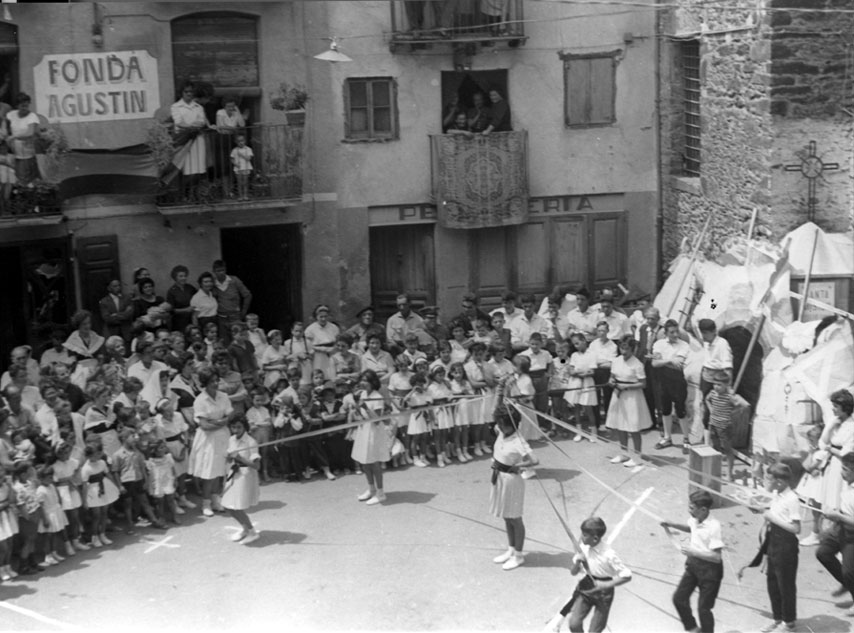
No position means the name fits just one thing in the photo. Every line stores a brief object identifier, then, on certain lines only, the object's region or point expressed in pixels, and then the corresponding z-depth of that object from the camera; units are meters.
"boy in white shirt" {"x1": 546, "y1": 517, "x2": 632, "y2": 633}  10.68
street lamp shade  18.48
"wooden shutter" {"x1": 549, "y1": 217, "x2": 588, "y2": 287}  20.77
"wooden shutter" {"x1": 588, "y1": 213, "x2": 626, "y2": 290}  20.88
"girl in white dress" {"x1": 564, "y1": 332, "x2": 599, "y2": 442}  16.66
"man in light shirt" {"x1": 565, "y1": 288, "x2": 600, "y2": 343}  17.84
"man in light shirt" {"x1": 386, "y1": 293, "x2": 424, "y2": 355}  18.03
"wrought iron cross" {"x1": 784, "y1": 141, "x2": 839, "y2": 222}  17.44
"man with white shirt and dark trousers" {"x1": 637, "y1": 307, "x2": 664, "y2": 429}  16.57
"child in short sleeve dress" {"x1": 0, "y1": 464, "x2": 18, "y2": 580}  12.23
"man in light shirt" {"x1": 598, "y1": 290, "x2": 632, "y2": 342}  17.50
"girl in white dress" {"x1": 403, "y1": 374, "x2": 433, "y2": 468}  15.73
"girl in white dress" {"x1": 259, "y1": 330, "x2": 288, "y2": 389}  16.50
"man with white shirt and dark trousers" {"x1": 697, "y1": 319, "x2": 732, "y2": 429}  15.45
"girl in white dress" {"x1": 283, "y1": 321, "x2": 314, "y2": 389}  16.77
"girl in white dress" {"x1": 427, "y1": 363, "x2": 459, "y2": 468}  15.85
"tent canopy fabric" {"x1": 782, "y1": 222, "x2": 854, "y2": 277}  16.94
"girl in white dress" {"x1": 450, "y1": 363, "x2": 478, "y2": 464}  15.89
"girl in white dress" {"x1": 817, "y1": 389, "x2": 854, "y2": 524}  12.69
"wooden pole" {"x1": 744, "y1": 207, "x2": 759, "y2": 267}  17.61
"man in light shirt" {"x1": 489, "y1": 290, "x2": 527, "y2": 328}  17.98
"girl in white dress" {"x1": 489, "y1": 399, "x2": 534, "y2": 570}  12.59
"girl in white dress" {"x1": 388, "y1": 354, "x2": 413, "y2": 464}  15.76
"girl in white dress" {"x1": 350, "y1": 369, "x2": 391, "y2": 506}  14.48
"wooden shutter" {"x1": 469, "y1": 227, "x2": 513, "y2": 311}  20.56
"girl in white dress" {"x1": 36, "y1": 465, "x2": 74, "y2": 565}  12.66
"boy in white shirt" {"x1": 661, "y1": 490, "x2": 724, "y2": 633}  10.84
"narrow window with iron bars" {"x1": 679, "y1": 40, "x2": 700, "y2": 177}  19.88
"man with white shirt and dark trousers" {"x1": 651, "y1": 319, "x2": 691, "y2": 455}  16.27
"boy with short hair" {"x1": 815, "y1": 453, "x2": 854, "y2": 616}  11.49
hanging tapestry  19.83
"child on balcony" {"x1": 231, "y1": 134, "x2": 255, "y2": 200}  18.50
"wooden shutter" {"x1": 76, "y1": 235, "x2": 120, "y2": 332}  18.39
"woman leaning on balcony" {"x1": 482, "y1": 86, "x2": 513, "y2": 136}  19.92
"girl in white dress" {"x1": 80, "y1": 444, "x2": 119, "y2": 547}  13.15
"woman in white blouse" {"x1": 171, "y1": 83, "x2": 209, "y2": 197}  18.16
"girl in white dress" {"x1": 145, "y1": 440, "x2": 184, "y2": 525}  13.79
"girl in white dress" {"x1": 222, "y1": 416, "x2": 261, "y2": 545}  13.20
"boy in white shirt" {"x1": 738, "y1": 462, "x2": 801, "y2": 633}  11.24
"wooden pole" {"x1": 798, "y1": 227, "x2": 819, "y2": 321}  16.22
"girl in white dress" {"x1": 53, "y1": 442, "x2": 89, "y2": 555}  12.88
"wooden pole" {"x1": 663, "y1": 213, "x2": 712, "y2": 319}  18.73
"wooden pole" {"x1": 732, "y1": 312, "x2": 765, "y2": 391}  15.87
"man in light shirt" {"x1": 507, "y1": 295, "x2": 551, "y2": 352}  17.78
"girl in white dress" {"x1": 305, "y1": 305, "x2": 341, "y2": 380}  17.08
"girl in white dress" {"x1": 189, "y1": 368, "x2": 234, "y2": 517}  14.15
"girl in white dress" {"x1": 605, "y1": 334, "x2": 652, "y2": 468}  15.65
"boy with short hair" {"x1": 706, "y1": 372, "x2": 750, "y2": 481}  14.94
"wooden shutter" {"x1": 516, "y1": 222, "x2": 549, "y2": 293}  20.69
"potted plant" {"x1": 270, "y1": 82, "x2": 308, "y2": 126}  18.69
